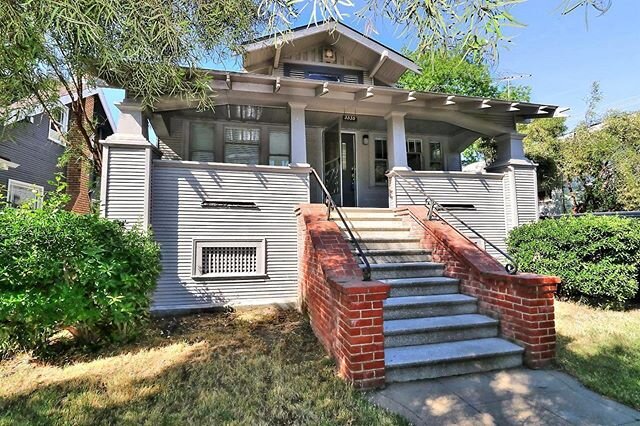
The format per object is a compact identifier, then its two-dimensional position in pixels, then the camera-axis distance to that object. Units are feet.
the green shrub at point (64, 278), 11.80
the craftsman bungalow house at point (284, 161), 20.33
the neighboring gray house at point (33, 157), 33.45
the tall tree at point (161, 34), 8.93
